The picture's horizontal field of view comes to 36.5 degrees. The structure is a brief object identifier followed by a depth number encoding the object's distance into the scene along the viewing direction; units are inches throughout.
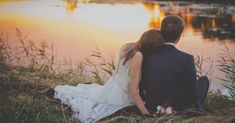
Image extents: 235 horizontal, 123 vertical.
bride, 91.8
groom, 89.3
